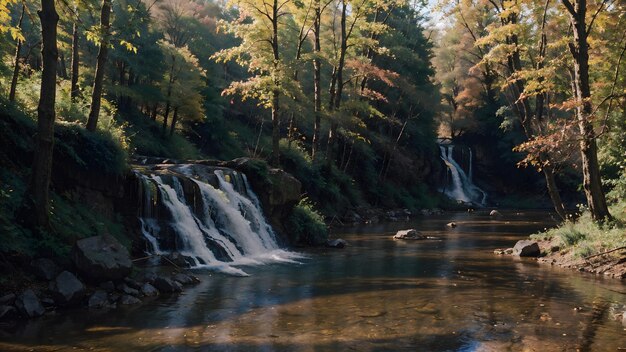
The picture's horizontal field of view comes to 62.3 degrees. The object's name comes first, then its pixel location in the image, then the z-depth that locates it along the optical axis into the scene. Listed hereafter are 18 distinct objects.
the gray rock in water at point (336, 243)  19.14
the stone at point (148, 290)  10.07
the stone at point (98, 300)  9.08
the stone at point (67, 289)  8.83
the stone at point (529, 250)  16.77
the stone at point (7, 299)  8.24
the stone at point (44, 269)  9.22
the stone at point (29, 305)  8.21
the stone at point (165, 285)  10.45
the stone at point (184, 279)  11.28
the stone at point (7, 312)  8.01
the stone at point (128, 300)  9.40
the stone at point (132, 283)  10.09
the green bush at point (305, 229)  19.94
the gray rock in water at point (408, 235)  22.05
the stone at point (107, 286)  9.71
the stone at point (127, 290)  9.82
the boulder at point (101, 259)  9.55
